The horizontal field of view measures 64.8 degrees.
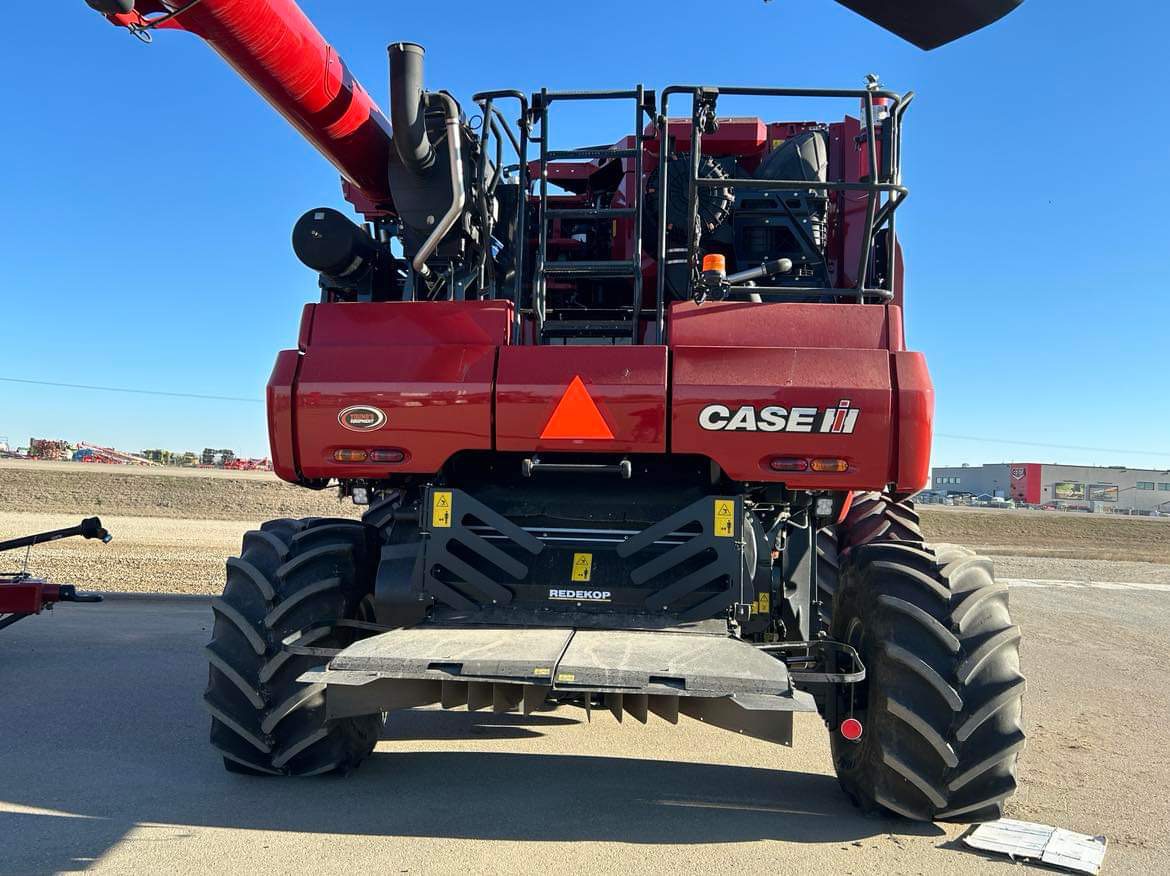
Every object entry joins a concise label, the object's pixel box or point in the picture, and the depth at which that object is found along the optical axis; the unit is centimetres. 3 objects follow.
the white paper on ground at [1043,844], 389
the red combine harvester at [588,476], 406
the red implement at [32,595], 703
